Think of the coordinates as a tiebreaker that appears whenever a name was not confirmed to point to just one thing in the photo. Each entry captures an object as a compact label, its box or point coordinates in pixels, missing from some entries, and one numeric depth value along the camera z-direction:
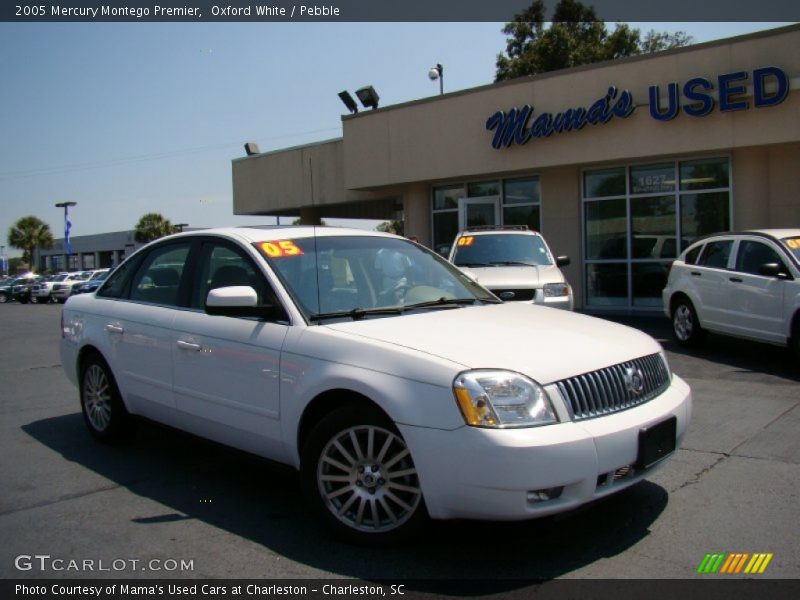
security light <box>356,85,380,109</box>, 19.75
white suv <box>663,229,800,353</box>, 8.62
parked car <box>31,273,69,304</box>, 37.94
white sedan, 3.28
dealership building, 13.28
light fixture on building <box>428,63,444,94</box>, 24.30
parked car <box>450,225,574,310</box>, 10.08
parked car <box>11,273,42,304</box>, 40.19
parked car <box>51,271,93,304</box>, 37.16
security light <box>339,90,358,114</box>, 20.22
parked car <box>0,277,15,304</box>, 43.82
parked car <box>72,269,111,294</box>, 32.65
